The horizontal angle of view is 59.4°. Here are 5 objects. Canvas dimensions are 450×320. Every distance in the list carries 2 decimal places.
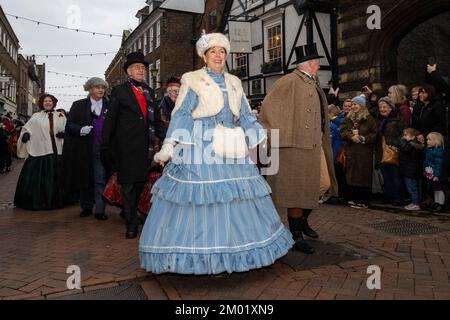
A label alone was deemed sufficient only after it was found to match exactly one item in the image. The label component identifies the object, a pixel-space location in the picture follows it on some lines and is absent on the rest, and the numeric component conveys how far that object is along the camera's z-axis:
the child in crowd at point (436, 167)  5.86
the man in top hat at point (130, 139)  4.55
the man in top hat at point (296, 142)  3.78
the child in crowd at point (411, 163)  6.08
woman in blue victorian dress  2.88
